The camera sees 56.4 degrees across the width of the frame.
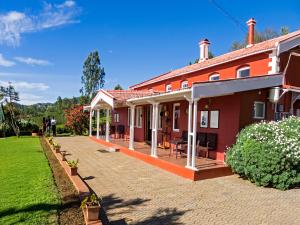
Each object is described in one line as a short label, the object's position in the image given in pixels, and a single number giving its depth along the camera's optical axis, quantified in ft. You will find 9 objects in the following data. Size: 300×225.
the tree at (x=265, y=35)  122.21
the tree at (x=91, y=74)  178.19
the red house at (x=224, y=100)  33.94
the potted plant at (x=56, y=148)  48.24
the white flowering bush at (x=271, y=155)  28.66
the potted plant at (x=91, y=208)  17.34
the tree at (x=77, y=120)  90.17
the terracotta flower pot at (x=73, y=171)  30.48
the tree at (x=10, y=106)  86.38
